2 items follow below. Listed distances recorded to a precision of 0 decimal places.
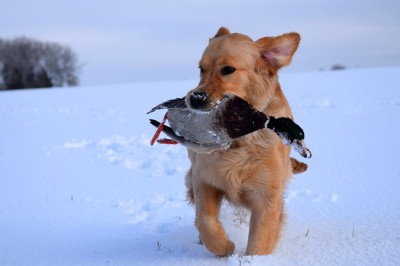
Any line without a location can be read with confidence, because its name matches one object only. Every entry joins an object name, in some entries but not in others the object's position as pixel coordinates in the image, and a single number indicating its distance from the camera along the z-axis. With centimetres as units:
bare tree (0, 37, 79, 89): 4962
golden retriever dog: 275
